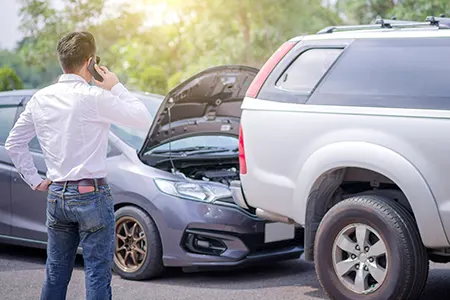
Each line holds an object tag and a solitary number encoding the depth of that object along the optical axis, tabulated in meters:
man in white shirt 5.99
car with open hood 8.97
